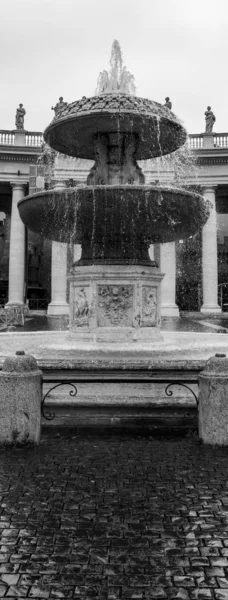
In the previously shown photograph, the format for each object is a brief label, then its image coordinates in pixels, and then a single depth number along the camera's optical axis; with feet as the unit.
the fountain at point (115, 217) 31.86
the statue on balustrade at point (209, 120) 138.32
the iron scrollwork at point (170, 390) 22.09
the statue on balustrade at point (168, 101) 148.83
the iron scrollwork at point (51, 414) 22.02
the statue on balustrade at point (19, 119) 141.79
